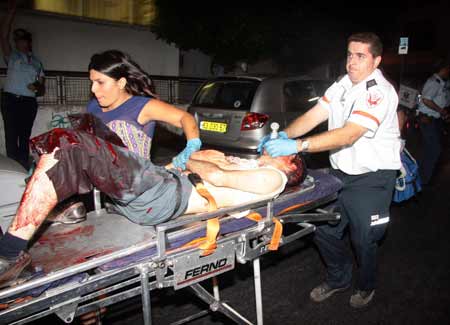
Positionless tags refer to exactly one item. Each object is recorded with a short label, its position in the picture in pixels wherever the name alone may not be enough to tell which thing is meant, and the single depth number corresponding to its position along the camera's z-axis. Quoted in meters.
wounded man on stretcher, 2.00
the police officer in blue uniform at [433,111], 6.67
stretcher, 1.95
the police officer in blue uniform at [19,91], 6.29
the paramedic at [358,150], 3.02
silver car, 6.84
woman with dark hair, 2.95
